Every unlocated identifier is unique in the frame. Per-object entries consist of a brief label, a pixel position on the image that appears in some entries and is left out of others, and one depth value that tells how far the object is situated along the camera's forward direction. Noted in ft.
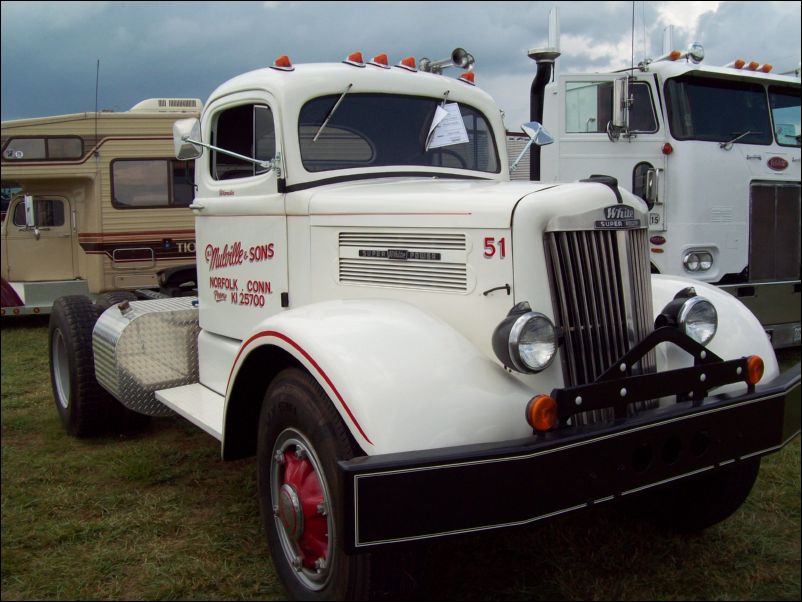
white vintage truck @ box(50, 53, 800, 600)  8.03
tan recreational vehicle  35.14
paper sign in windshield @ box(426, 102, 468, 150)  12.67
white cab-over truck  23.45
